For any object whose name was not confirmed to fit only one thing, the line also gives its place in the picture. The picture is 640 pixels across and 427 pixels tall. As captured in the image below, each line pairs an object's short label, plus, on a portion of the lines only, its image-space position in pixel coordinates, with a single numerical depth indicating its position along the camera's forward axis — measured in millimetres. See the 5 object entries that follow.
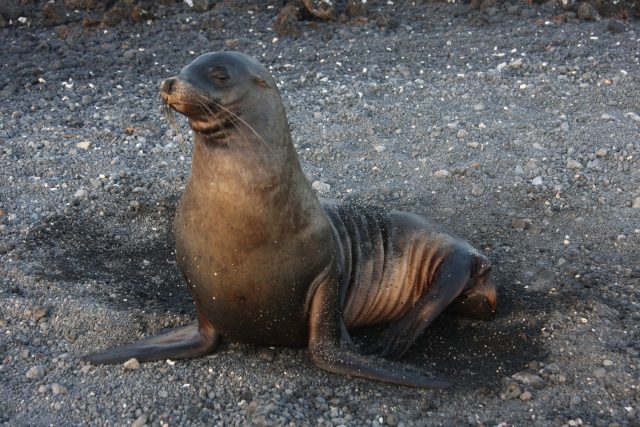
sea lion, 7496
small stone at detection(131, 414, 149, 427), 7547
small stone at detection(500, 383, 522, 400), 7895
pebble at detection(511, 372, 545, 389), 8070
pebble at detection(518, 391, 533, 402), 7836
